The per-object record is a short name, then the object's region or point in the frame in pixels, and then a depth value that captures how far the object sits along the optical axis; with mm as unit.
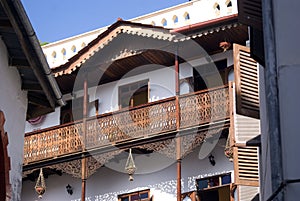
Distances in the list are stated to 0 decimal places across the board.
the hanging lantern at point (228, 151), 22641
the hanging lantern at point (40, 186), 25953
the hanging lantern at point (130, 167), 24672
